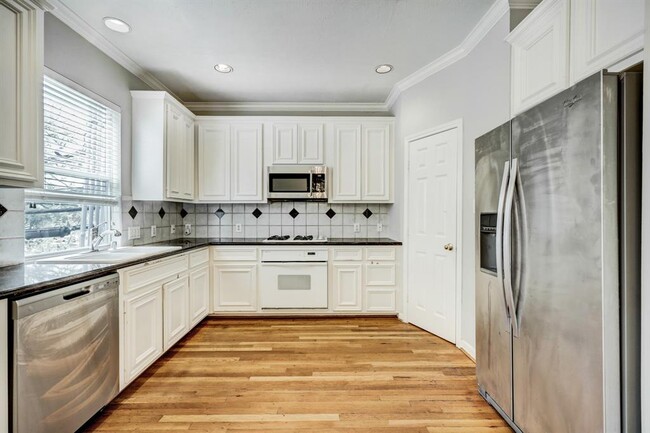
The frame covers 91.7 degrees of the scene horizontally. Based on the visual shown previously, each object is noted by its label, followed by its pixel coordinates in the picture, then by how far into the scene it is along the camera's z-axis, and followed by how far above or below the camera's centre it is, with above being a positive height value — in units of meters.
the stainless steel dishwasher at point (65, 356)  1.34 -0.69
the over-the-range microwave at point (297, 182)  3.82 +0.42
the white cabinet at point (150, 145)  3.04 +0.69
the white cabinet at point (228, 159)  3.85 +0.70
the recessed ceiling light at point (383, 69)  3.09 +1.47
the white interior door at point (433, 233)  2.90 -0.16
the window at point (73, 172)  2.14 +0.34
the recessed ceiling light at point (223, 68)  3.05 +1.46
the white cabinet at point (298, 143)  3.86 +0.90
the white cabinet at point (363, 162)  3.85 +0.66
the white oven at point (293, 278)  3.60 -0.71
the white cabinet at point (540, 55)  1.55 +0.89
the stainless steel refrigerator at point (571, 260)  1.10 -0.17
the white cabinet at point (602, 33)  1.19 +0.76
